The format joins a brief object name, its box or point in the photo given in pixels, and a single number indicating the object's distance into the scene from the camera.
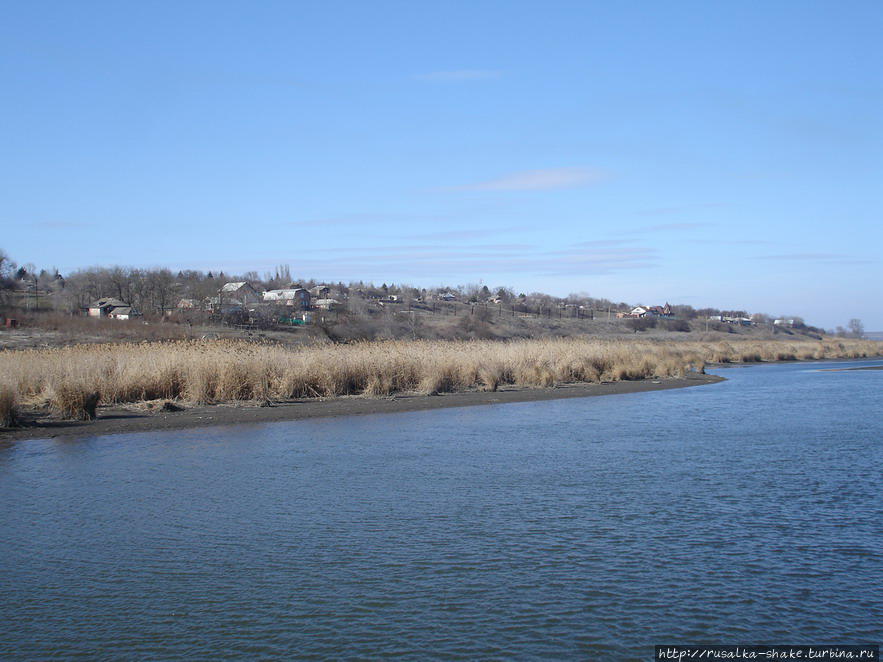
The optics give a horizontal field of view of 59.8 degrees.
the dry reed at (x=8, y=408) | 17.80
